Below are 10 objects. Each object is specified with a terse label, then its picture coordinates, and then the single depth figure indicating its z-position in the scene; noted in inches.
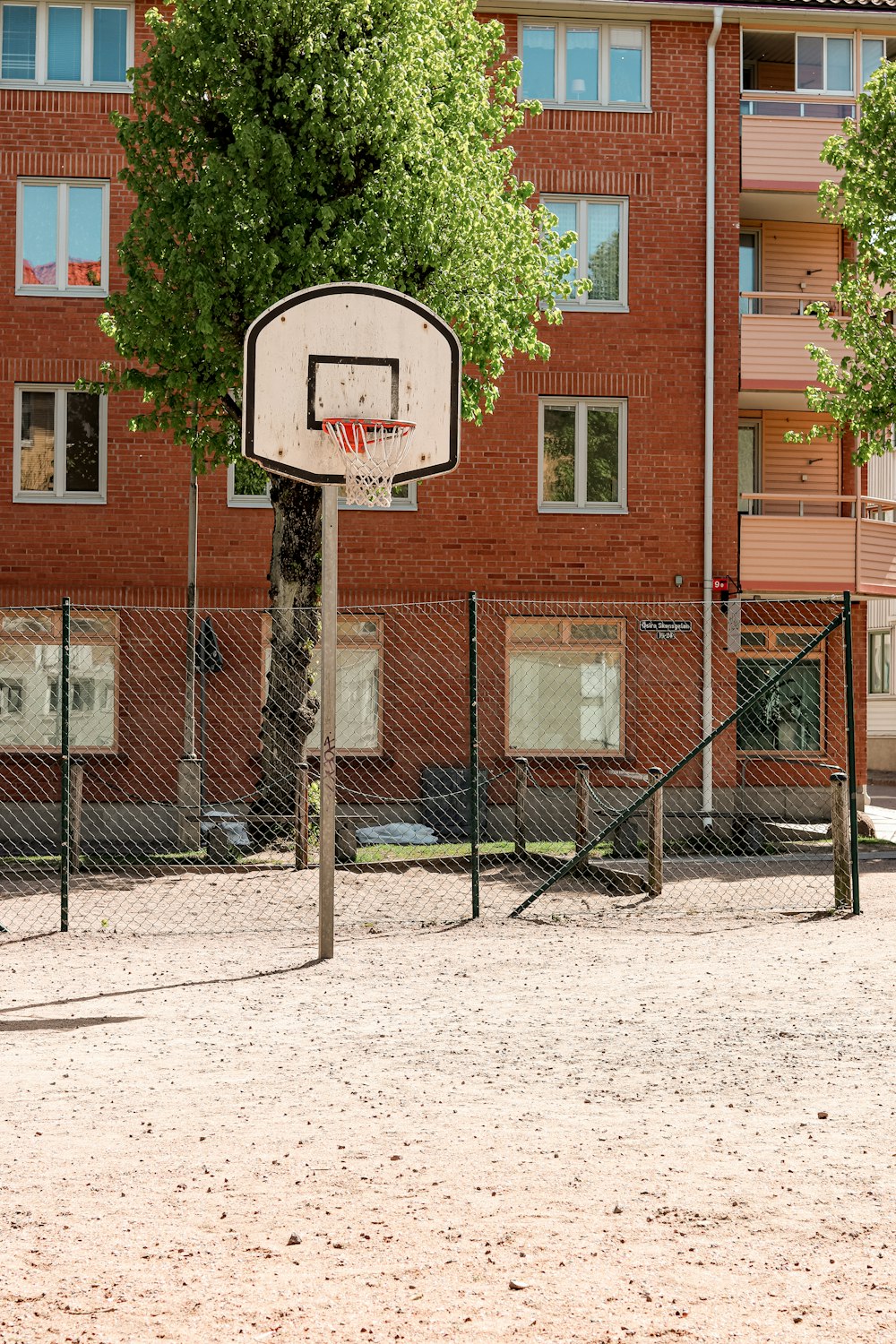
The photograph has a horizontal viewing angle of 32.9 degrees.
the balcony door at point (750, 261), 968.9
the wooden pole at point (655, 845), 518.0
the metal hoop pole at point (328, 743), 389.1
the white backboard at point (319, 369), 420.5
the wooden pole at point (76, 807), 614.5
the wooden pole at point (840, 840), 487.5
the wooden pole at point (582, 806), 566.3
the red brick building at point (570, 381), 856.9
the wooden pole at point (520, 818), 607.5
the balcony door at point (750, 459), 965.8
